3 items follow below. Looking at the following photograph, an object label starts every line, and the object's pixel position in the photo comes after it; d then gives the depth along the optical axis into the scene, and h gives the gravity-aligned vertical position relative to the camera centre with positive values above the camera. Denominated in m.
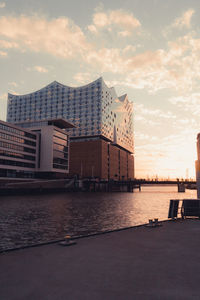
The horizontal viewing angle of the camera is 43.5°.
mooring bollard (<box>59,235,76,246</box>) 9.68 -2.40
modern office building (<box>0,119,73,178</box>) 103.75 +14.15
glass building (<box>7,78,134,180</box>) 160.62 +45.26
